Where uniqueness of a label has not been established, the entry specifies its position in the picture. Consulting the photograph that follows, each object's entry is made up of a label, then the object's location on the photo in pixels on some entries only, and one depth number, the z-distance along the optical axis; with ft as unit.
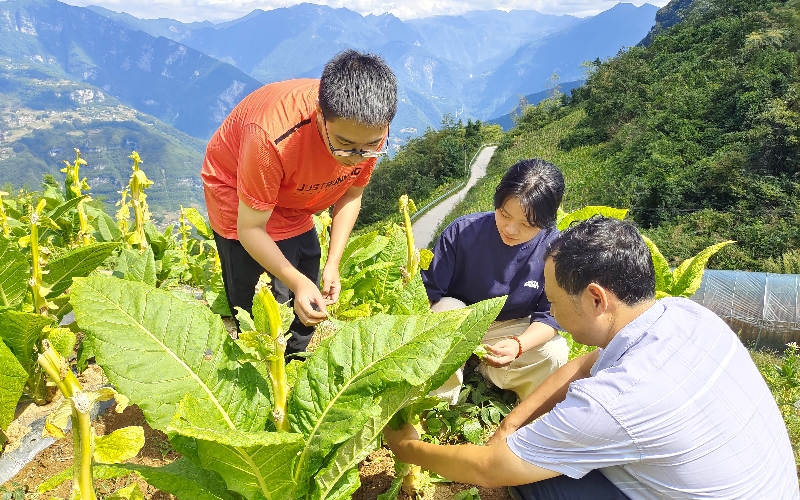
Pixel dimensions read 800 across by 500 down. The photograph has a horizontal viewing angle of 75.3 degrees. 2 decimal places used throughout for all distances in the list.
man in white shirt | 5.09
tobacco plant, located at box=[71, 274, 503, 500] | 5.06
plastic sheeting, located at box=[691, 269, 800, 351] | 26.04
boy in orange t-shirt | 6.50
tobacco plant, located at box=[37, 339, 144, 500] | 4.13
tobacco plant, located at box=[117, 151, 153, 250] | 11.10
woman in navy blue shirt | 9.02
